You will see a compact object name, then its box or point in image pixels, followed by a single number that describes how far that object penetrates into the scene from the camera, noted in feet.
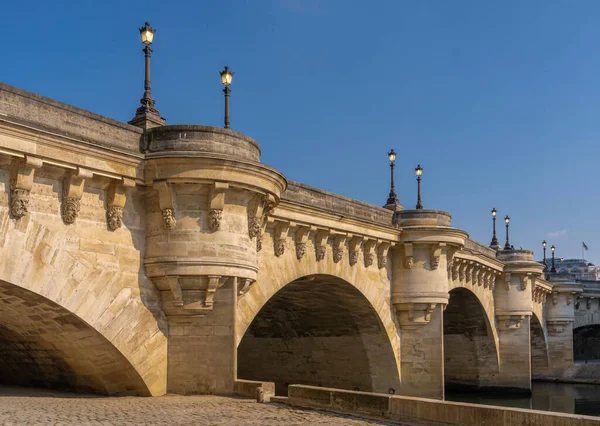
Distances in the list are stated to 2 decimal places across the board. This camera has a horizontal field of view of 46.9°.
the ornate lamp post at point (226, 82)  59.82
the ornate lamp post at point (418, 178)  102.66
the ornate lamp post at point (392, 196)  102.73
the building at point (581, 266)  523.70
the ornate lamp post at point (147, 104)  55.83
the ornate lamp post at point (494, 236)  162.69
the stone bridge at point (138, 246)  47.14
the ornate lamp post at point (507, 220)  170.34
